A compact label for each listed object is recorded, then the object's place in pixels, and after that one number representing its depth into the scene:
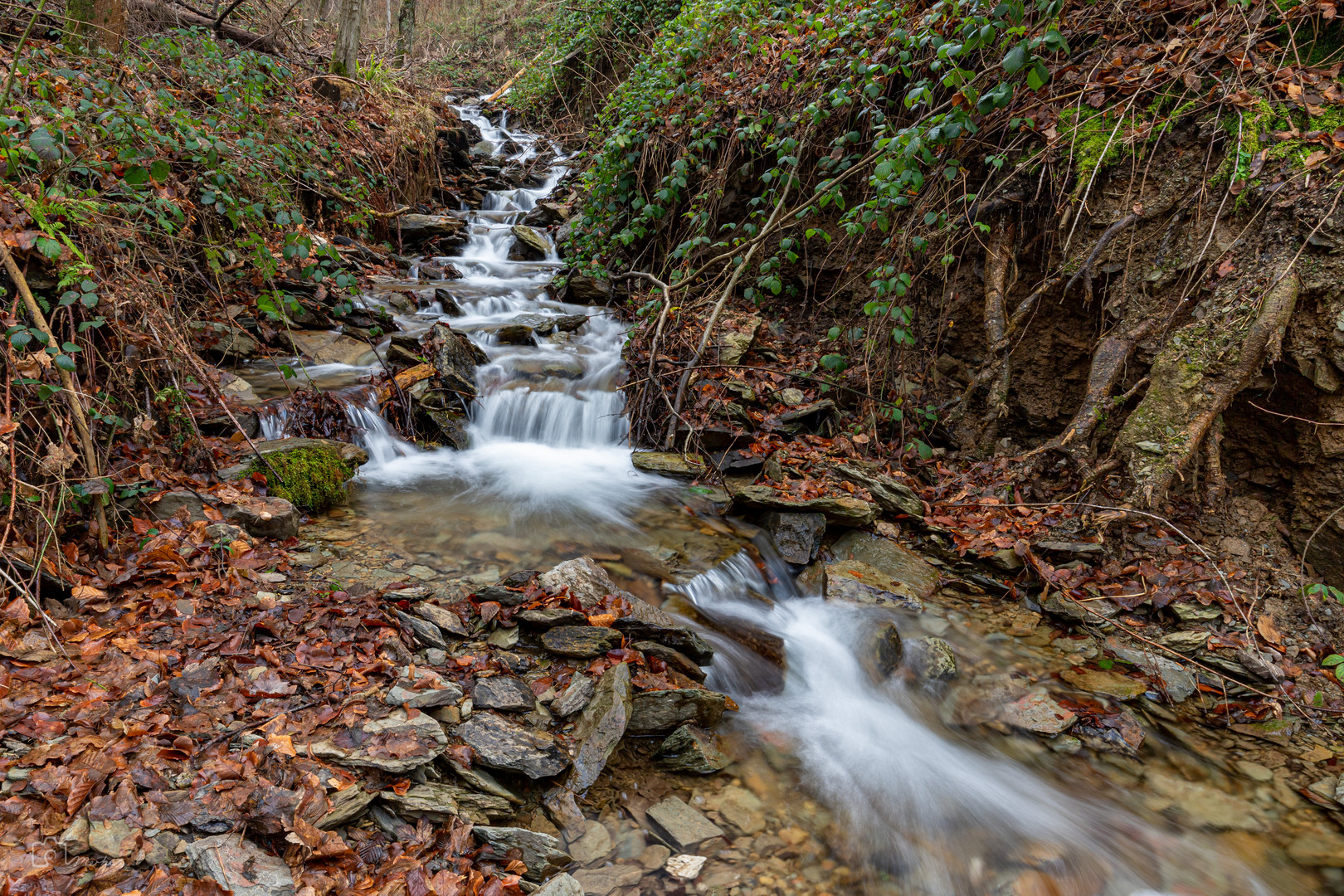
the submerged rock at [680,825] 2.61
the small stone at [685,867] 2.46
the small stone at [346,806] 2.13
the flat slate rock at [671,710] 3.08
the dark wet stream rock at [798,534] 4.85
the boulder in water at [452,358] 6.46
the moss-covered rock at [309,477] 4.32
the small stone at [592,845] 2.46
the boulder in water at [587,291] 9.12
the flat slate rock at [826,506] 4.92
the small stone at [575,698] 3.00
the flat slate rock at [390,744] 2.37
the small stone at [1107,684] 3.63
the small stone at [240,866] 1.84
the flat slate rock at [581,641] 3.32
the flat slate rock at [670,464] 5.91
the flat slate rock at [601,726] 2.78
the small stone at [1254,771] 3.12
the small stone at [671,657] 3.48
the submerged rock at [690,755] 2.99
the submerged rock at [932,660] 3.83
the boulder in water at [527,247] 10.61
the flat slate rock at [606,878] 2.34
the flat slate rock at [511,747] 2.62
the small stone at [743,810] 2.75
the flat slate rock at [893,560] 4.58
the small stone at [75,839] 1.84
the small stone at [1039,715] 3.44
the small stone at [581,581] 3.68
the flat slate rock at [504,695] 2.89
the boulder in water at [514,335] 7.75
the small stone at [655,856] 2.47
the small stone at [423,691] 2.73
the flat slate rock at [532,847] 2.29
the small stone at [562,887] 2.13
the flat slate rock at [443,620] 3.33
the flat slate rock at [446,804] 2.29
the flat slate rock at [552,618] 3.44
